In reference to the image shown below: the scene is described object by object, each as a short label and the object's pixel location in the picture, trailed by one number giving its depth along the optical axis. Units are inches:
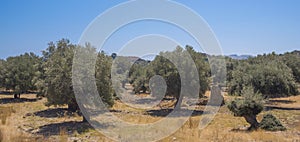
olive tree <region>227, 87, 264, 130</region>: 653.9
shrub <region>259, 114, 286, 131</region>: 644.7
